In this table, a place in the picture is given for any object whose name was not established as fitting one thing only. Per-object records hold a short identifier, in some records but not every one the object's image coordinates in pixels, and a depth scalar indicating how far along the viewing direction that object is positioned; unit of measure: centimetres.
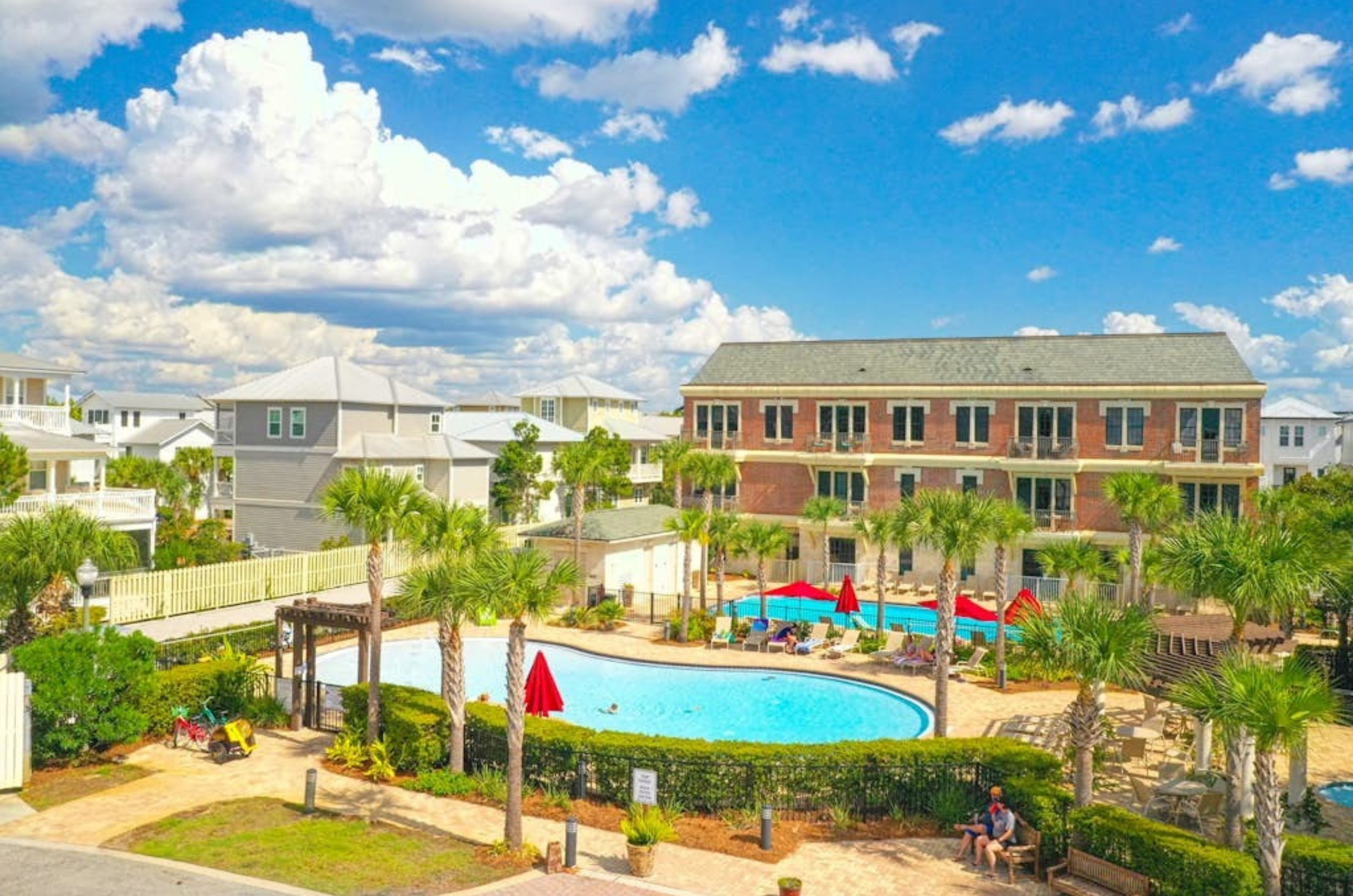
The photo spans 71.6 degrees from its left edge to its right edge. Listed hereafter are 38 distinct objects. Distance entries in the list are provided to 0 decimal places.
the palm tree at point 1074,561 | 3173
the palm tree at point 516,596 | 1667
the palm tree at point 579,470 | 3647
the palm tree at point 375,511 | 2045
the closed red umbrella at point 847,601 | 3391
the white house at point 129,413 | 8419
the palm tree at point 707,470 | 3738
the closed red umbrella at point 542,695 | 1998
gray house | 4769
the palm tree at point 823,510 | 3903
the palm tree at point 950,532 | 2352
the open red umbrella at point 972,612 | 3234
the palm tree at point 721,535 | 3584
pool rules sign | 1708
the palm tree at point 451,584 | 1864
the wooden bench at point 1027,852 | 1564
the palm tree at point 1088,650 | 1557
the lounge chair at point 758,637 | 3297
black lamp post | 2234
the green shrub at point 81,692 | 1970
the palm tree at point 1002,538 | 2797
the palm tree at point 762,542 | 3597
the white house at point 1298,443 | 7925
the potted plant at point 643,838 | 1517
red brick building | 4112
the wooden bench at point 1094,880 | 1398
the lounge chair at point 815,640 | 3216
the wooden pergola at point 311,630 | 2283
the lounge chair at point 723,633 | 3341
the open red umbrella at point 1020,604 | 2562
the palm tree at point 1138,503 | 3400
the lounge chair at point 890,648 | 3105
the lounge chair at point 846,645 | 3206
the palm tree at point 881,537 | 3372
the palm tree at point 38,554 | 2325
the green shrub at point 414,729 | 1988
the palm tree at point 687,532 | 3412
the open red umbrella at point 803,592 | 3478
